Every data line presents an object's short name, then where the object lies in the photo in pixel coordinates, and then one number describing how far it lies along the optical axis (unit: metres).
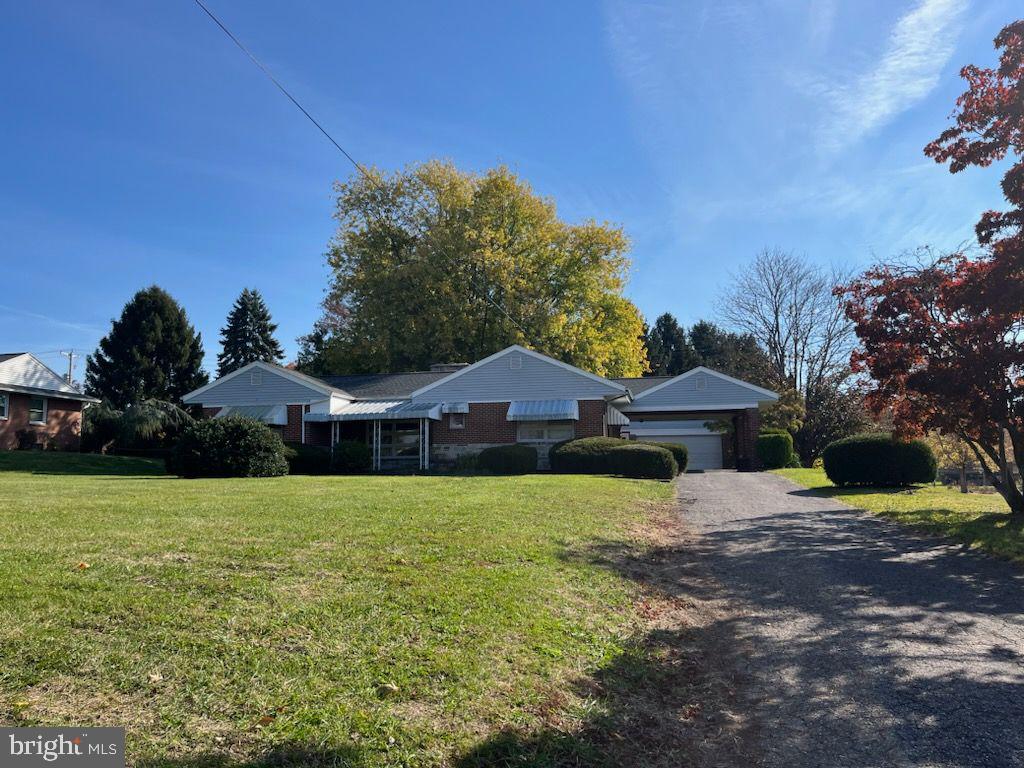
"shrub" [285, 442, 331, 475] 24.55
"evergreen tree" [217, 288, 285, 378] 55.41
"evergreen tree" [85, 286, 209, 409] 42.22
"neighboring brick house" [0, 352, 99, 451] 30.52
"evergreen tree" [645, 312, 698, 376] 66.75
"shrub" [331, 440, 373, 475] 25.34
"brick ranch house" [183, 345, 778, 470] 27.55
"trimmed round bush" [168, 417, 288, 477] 18.88
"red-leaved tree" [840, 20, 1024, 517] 10.17
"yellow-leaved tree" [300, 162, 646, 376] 38.75
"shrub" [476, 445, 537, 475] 24.48
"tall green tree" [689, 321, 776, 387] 41.19
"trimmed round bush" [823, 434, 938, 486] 17.55
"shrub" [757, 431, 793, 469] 29.27
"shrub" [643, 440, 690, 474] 24.67
